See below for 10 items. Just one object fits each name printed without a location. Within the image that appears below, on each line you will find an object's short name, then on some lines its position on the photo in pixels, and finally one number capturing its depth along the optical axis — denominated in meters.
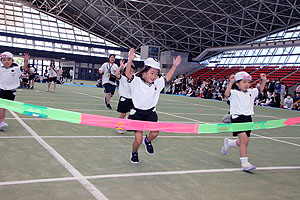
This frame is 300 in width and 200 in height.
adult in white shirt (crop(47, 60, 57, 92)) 18.27
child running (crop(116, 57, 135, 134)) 6.94
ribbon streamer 3.53
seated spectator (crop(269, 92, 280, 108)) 21.22
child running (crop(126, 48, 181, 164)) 4.38
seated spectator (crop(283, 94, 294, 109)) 20.41
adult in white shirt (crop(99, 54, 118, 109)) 9.62
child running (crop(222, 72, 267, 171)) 4.83
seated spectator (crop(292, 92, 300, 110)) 19.95
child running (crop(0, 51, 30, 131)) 5.99
